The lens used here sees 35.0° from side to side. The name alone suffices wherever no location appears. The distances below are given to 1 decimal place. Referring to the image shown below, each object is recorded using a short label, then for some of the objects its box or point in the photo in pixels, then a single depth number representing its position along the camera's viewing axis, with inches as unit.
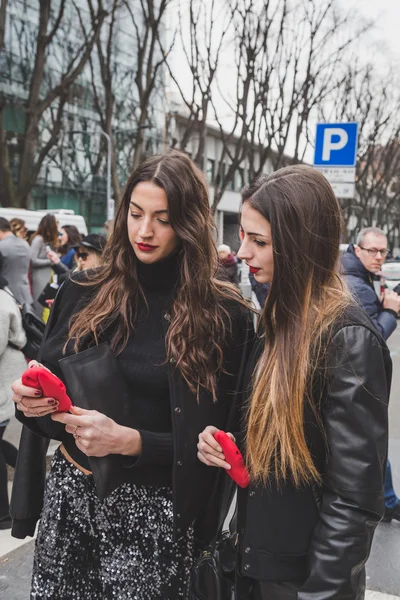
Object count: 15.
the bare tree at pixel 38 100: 450.0
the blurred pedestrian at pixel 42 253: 307.7
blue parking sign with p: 336.8
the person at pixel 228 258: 416.0
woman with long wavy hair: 72.6
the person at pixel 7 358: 150.6
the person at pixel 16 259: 273.7
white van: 414.0
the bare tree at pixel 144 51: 504.0
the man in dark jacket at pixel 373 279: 162.1
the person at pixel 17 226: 301.9
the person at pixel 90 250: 214.0
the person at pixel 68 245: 322.7
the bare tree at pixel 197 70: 538.5
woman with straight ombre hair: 56.8
